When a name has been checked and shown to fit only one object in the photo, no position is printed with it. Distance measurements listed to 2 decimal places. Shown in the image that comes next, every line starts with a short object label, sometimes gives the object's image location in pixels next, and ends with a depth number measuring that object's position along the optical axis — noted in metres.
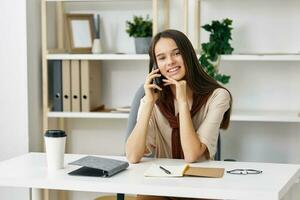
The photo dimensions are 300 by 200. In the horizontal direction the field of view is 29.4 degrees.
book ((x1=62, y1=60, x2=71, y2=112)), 3.72
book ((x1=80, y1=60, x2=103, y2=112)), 3.68
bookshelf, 3.61
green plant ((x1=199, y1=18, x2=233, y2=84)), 3.39
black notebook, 2.09
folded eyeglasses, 2.10
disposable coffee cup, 2.19
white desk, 1.86
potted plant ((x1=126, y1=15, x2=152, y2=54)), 3.62
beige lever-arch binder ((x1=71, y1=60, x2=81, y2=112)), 3.70
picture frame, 3.83
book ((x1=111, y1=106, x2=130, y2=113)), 3.67
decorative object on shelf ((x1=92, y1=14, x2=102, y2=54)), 3.76
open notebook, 2.06
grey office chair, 2.69
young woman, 2.44
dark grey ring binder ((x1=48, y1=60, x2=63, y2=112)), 3.74
